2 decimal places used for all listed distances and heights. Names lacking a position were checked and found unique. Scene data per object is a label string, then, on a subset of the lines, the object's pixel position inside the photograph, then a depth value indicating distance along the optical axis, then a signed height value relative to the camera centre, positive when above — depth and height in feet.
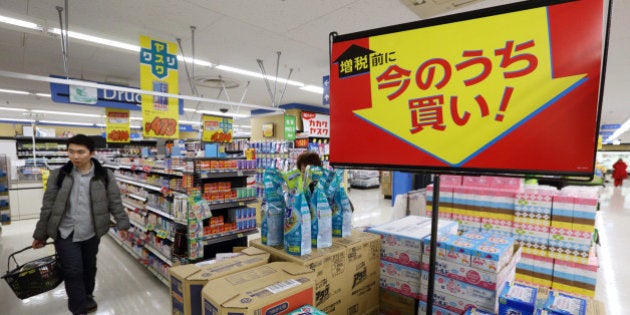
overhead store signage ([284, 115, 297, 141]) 28.54 +1.27
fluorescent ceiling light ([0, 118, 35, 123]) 53.21 +2.85
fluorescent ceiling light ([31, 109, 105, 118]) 44.16 +3.54
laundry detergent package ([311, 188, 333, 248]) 4.87 -1.32
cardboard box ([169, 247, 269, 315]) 4.17 -1.96
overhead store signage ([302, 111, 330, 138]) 30.40 +1.55
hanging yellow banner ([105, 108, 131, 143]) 25.63 +1.05
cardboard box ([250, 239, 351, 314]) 4.49 -2.03
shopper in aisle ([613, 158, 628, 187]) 53.21 -4.60
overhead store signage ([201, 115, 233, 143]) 25.95 +0.92
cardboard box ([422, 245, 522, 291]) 4.18 -1.92
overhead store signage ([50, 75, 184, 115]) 20.58 +2.86
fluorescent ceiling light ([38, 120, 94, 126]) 55.62 +2.67
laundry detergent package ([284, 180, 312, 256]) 4.57 -1.34
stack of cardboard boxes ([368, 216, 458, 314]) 5.00 -2.13
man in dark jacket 9.07 -2.38
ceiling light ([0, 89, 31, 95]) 30.09 +4.52
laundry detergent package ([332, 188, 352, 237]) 5.47 -1.37
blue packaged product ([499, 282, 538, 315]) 3.87 -2.09
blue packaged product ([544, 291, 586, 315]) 3.90 -2.20
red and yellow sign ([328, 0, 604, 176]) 2.77 +0.57
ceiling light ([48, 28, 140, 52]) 15.97 +5.48
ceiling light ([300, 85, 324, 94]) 30.01 +5.34
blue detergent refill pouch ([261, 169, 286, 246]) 5.10 -1.16
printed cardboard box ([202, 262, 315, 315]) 3.40 -1.88
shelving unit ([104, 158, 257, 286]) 11.94 -3.13
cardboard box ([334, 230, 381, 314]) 5.02 -2.28
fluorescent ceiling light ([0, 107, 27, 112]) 41.55 +3.78
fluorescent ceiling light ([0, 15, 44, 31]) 13.71 +5.28
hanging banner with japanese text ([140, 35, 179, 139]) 15.92 +2.98
